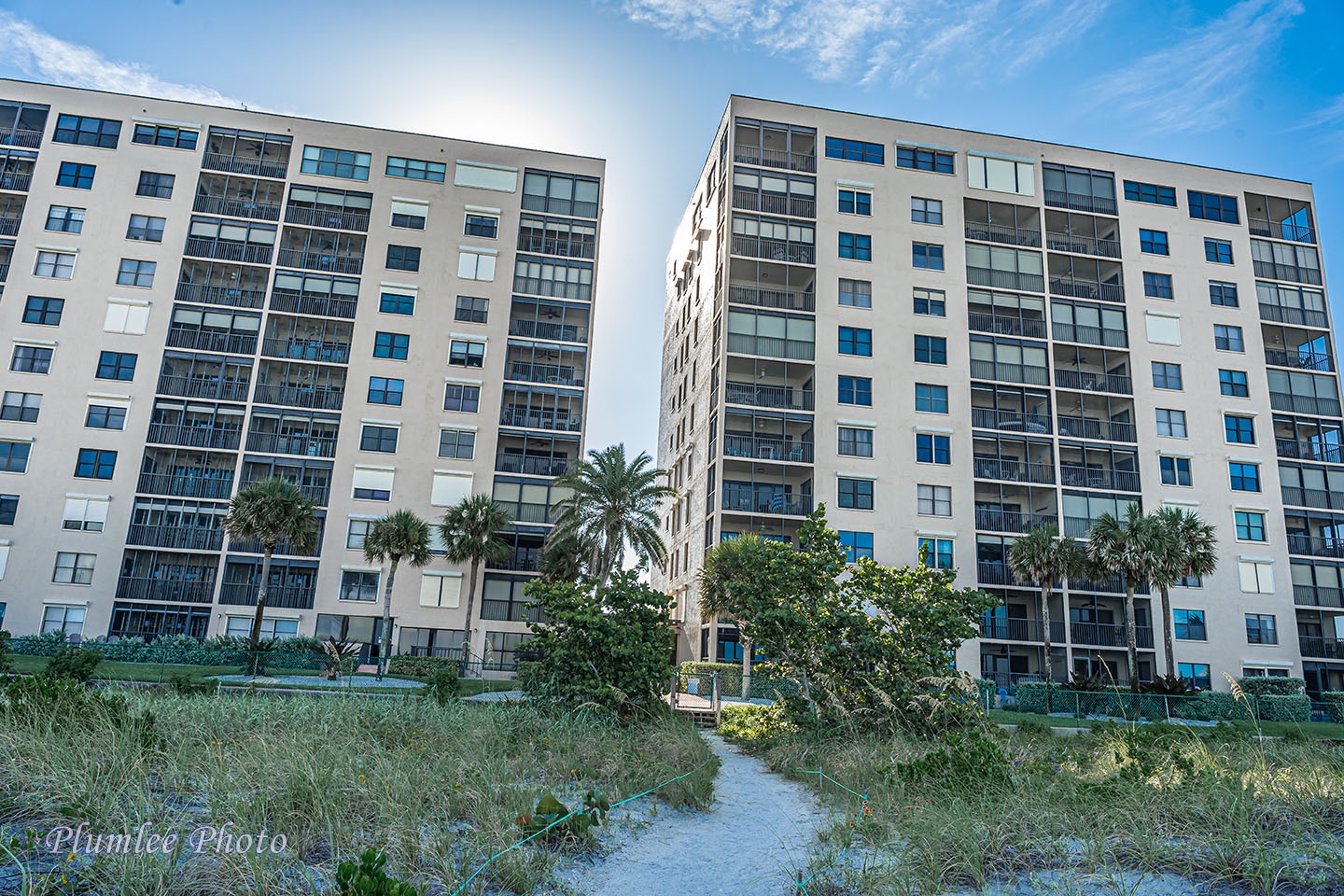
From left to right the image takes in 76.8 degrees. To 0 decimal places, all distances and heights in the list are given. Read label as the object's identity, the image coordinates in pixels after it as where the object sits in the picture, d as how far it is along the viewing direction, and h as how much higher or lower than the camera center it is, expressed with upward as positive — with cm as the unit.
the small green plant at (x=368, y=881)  588 -182
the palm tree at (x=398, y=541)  4231 +378
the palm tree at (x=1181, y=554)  4006 +479
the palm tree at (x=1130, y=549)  3994 +495
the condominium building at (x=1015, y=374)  4850 +1644
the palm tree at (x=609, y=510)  4497 +622
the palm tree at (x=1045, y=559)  4294 +455
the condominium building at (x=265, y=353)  4634 +1505
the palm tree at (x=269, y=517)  3897 +427
